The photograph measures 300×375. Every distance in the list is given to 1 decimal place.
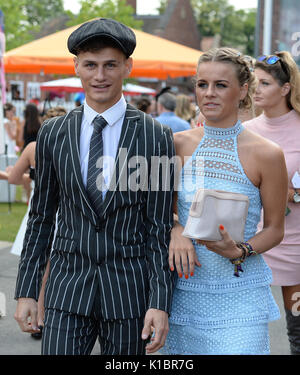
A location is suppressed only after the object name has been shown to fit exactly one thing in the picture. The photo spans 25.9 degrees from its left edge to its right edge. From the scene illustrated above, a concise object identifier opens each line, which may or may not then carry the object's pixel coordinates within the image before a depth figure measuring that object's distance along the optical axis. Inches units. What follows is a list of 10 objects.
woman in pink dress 174.7
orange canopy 444.4
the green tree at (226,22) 3105.3
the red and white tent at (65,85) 773.9
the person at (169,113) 356.2
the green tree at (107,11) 1503.2
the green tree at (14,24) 1801.2
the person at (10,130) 688.4
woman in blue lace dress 112.2
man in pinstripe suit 104.9
